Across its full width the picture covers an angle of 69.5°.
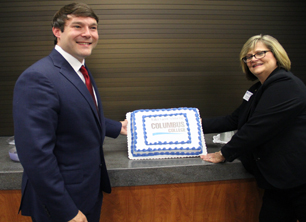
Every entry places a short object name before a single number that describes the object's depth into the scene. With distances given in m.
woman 1.37
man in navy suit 0.93
